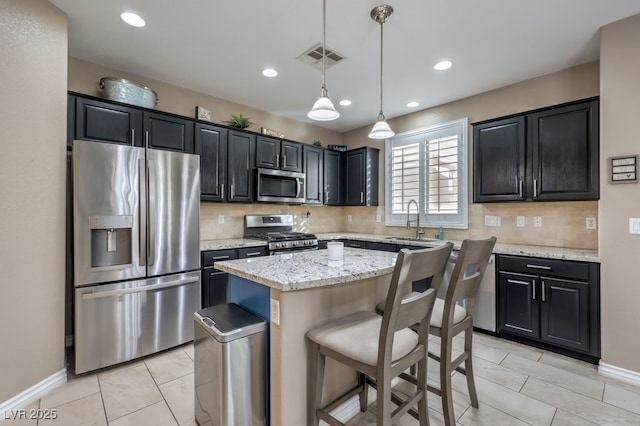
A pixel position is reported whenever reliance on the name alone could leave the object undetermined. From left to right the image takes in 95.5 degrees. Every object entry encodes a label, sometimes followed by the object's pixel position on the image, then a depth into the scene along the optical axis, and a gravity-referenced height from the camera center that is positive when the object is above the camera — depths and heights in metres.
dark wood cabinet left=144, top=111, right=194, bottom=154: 2.97 +0.85
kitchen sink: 3.87 -0.38
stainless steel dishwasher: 3.07 -0.97
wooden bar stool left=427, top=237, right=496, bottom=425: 1.65 -0.63
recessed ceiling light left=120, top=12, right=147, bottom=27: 2.29 +1.56
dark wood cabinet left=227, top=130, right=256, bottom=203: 3.68 +0.61
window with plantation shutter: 3.91 +0.55
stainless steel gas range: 3.76 -0.31
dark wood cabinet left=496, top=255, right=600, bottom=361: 2.51 -0.85
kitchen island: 1.49 -0.54
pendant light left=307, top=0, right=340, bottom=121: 2.10 +0.75
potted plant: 3.80 +1.18
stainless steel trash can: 1.48 -0.83
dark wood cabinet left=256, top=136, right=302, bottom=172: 3.99 +0.84
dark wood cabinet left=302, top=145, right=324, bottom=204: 4.56 +0.63
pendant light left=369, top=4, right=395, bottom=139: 2.20 +1.52
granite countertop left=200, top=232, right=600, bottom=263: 2.63 -0.38
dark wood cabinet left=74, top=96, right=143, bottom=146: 2.57 +0.84
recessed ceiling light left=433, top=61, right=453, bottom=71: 2.99 +1.54
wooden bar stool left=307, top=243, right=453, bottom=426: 1.24 -0.64
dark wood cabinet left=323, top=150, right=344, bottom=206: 4.89 +0.60
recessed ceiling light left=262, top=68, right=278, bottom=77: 3.17 +1.55
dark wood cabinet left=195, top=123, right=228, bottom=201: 3.40 +0.63
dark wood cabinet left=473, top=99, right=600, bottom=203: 2.65 +0.58
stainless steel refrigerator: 2.35 -0.35
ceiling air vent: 2.77 +1.55
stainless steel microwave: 3.95 +0.37
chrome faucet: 4.27 -0.12
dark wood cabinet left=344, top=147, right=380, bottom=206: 4.84 +0.61
